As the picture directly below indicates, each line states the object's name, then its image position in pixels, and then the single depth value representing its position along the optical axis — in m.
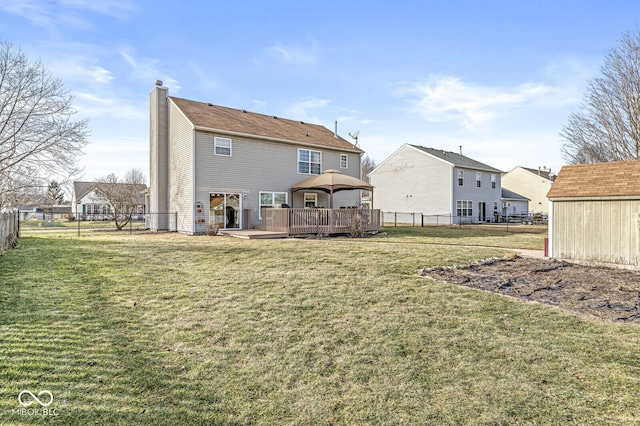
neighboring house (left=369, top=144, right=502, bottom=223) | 29.61
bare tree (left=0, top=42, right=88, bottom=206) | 14.57
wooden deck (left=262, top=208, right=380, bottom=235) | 15.13
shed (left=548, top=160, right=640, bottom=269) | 8.36
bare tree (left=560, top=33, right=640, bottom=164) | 14.84
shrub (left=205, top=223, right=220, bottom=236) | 15.51
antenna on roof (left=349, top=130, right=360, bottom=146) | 22.45
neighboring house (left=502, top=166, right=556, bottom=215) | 42.53
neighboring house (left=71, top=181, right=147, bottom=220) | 40.79
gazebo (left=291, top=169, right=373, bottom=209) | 16.41
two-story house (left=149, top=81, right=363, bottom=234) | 16.41
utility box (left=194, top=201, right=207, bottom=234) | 16.14
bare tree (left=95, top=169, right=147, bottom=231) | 21.34
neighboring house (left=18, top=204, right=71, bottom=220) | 41.56
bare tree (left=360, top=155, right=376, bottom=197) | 63.66
